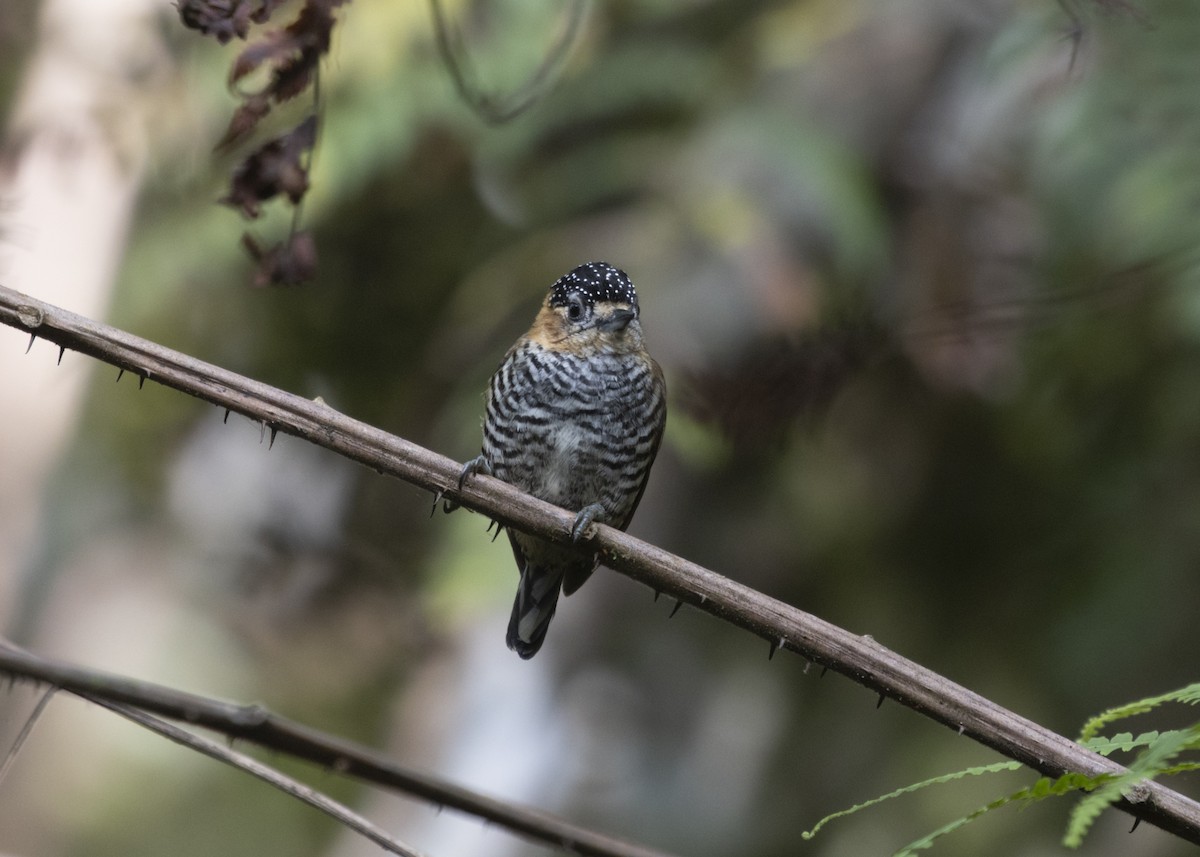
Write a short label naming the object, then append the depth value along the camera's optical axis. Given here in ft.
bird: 12.91
